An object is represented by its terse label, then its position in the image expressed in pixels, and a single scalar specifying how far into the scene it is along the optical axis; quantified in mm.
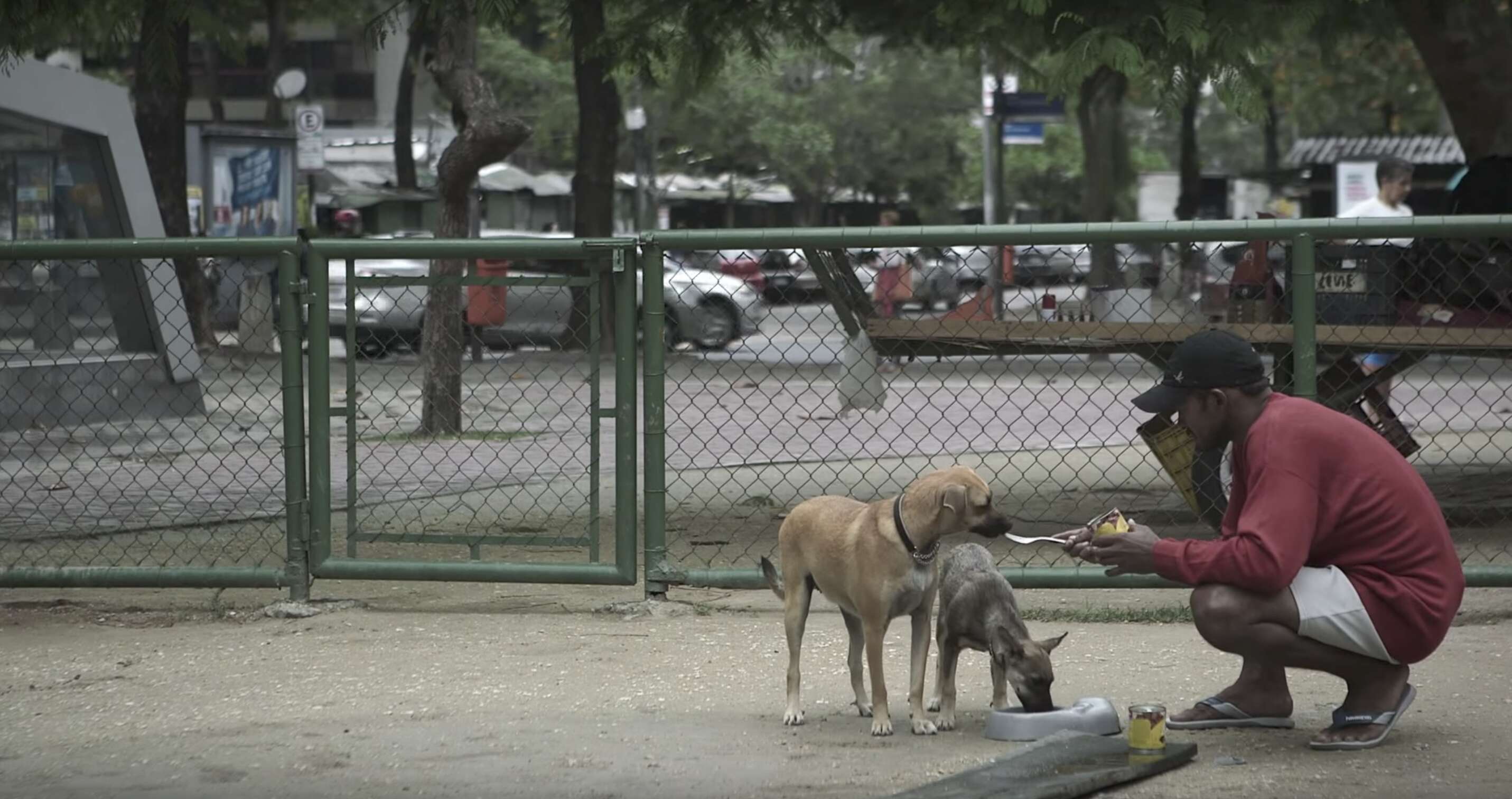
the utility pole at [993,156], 25625
